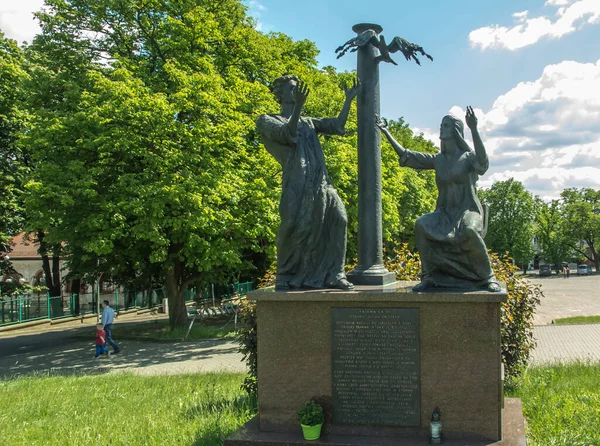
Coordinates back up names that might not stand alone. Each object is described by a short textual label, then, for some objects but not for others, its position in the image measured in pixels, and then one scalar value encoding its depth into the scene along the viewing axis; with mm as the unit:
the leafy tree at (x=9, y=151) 23781
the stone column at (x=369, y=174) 6547
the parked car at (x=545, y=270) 67312
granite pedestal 5277
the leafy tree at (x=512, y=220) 60625
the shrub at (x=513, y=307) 8672
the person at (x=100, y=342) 16125
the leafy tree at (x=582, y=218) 67375
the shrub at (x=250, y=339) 8201
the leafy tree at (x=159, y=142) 15734
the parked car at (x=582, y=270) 65062
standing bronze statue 6043
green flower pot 5375
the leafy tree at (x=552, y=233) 69250
